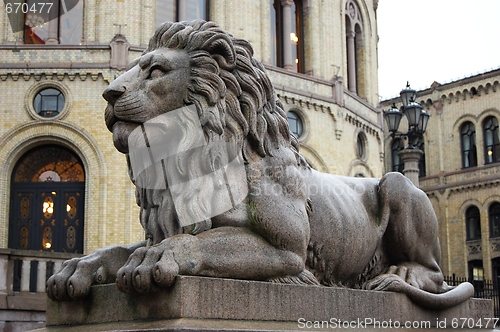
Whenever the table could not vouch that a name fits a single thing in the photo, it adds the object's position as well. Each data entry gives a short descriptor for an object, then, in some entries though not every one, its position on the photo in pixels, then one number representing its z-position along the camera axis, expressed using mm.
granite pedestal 3395
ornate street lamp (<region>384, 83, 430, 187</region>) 17609
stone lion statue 3725
